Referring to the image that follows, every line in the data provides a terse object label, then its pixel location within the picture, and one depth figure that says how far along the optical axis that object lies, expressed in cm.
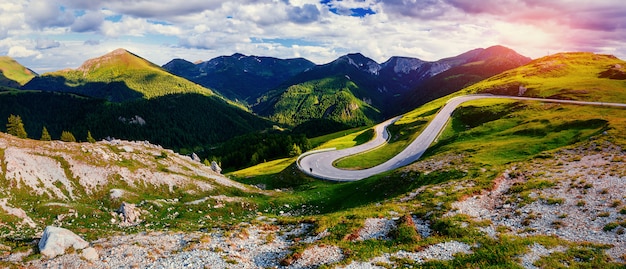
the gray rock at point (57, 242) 2348
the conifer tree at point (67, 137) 14588
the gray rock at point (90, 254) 2343
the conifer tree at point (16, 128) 13562
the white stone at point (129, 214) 3601
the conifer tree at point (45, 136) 13910
